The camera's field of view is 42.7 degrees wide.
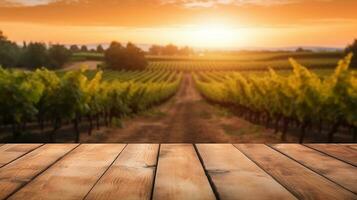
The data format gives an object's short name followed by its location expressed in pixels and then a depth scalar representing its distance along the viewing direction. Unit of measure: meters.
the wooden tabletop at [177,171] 2.24
